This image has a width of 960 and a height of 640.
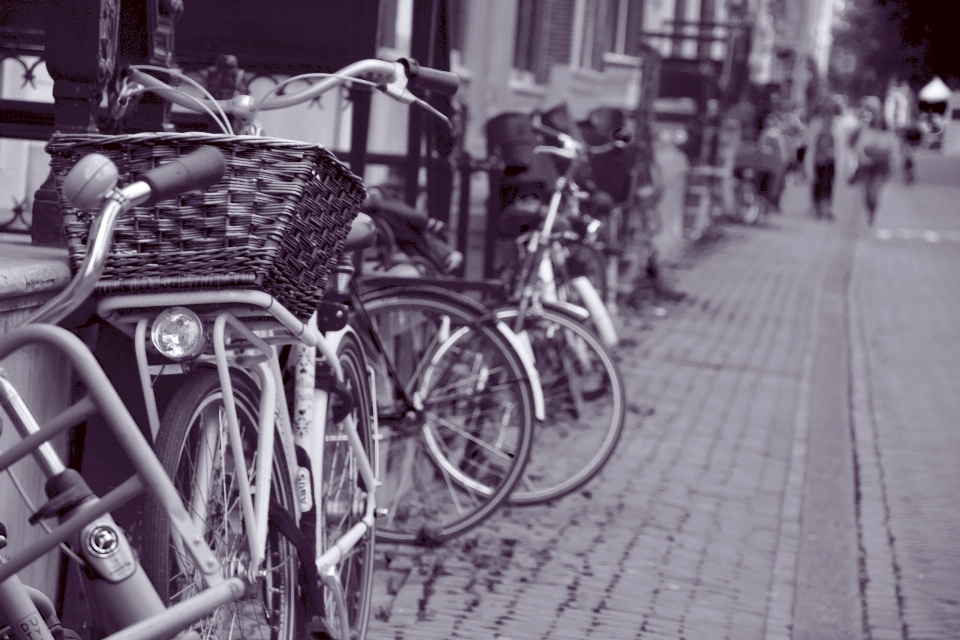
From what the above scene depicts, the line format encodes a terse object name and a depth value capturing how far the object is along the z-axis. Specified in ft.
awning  186.80
